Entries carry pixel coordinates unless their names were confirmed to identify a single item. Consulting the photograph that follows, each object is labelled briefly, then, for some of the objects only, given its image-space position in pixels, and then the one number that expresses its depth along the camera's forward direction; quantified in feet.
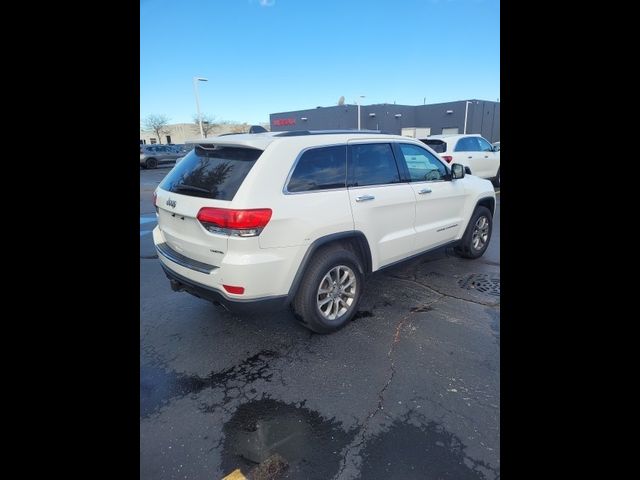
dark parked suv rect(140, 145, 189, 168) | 83.15
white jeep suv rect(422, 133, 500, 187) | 35.86
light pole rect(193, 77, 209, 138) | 75.10
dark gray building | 120.37
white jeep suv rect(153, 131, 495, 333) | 8.86
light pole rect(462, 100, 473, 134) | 116.26
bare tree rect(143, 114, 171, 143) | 193.77
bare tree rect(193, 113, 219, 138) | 188.03
